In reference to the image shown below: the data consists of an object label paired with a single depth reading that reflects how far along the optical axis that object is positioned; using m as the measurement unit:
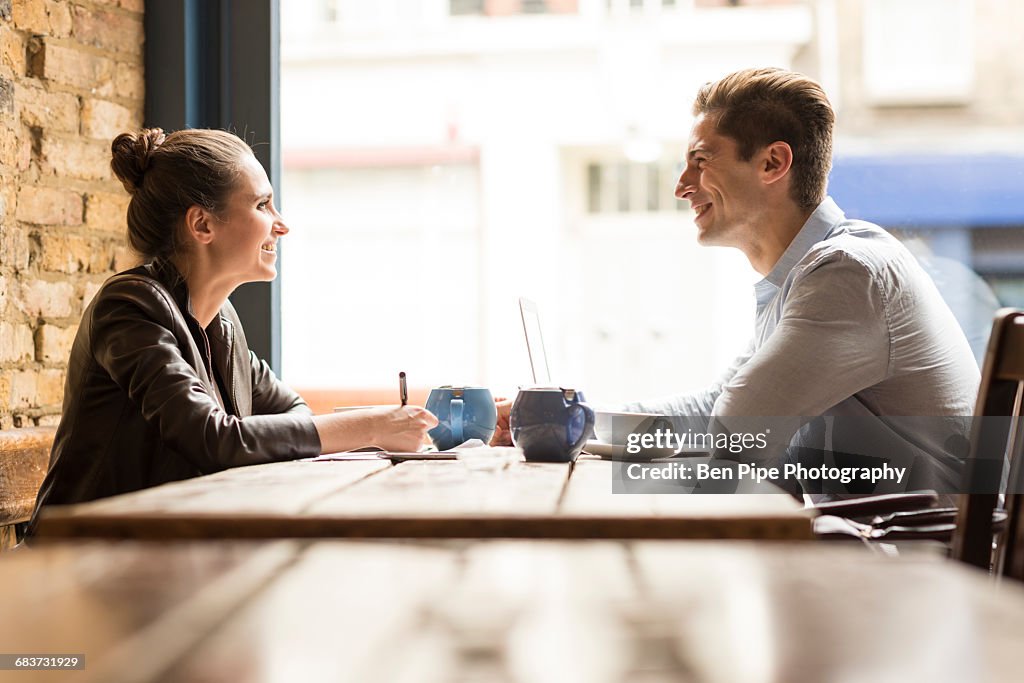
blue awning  4.46
